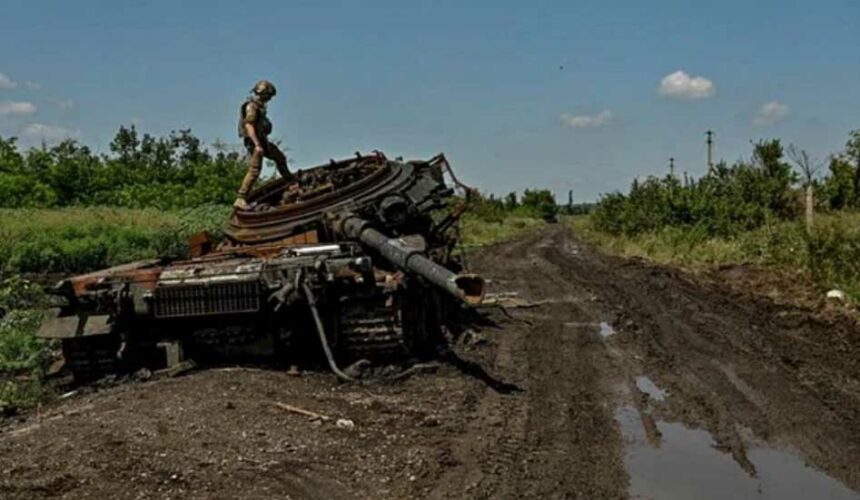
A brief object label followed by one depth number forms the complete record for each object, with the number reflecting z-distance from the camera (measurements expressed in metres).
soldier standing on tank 10.22
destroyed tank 7.91
